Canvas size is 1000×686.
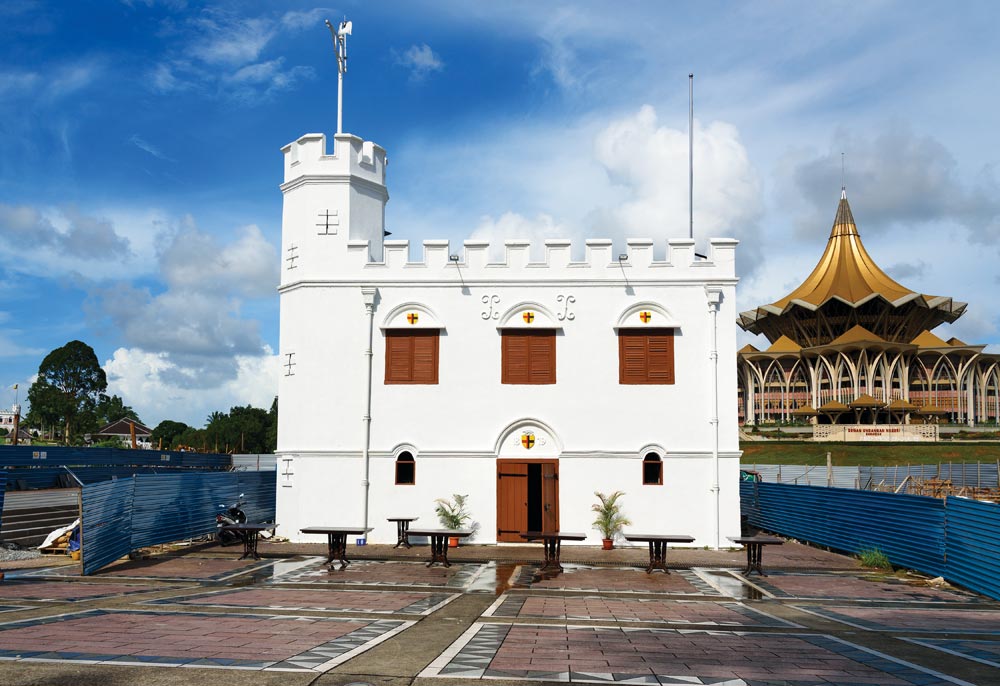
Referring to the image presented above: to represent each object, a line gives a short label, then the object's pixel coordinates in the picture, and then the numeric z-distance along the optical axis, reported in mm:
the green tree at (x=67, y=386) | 92625
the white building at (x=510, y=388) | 20422
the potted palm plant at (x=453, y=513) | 20141
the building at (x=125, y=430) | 116256
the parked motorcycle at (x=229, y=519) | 20108
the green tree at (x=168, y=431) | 102550
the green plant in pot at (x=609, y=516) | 20062
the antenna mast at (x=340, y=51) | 22847
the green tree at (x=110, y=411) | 103250
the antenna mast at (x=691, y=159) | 23814
